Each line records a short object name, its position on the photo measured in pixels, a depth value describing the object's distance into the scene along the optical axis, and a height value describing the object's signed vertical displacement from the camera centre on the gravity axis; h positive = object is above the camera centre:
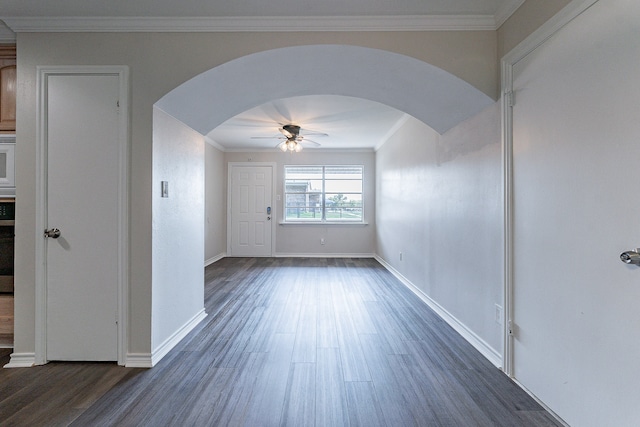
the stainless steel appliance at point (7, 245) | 2.29 -0.23
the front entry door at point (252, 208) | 6.89 +0.14
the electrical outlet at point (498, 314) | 2.11 -0.68
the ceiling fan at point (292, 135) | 4.78 +1.27
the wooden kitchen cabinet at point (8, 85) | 2.30 +0.96
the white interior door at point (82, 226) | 2.17 -0.08
